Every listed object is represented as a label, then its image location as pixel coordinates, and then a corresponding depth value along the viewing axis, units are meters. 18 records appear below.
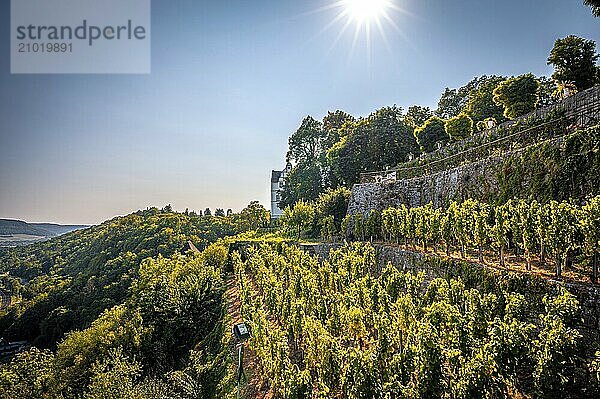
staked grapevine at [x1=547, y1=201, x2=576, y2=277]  6.29
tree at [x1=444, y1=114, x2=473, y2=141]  21.80
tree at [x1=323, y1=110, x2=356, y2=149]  37.69
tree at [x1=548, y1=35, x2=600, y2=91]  16.67
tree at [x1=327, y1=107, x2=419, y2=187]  26.91
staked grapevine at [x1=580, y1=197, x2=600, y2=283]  5.85
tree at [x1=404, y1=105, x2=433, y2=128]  36.78
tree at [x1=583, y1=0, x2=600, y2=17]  9.91
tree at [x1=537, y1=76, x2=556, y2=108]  19.40
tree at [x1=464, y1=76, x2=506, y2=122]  26.51
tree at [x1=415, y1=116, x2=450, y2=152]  24.98
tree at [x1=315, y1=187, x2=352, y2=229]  22.98
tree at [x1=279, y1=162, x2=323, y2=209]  32.53
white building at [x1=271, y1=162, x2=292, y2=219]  44.17
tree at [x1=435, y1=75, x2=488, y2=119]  36.03
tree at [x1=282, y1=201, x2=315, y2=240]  24.31
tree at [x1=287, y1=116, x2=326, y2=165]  37.28
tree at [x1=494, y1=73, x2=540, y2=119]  18.59
